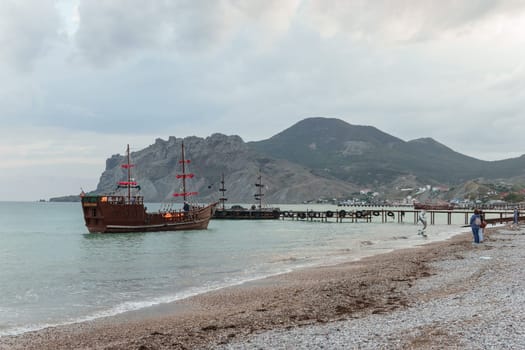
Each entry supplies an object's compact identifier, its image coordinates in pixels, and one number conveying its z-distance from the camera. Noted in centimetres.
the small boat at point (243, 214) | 10713
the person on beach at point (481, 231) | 3197
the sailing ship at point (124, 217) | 6375
